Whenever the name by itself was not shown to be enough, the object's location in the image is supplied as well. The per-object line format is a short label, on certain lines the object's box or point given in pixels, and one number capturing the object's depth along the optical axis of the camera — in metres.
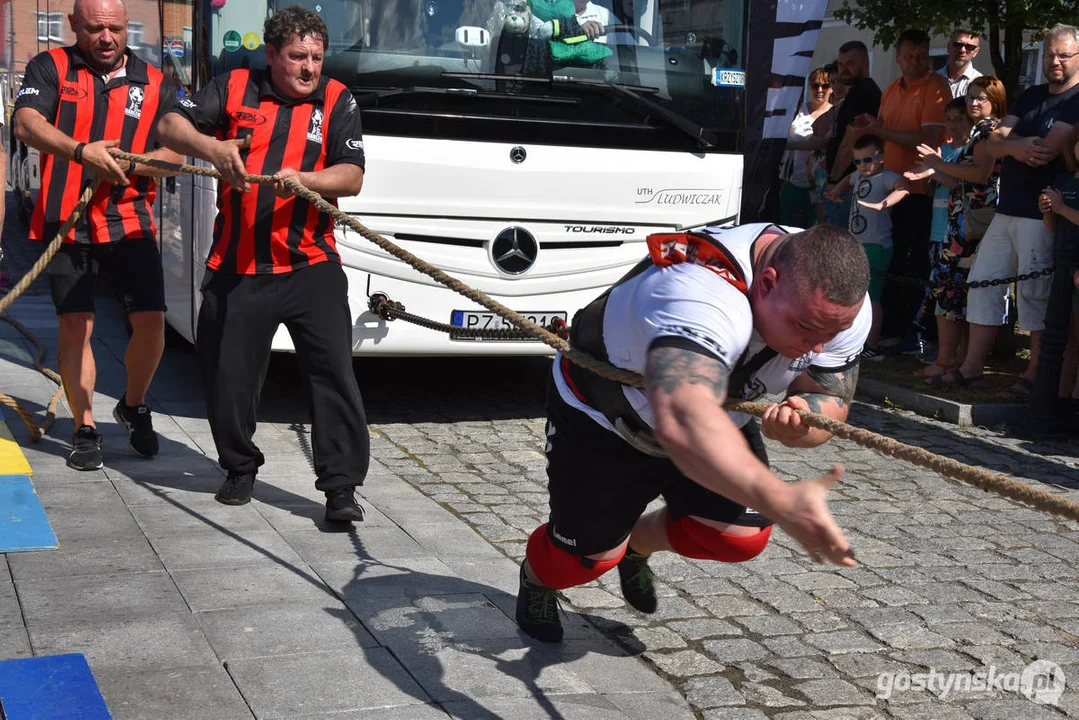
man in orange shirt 9.12
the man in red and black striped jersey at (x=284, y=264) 5.21
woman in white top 10.42
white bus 6.77
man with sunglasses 9.51
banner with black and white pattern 9.45
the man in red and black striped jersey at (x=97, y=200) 5.73
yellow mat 5.69
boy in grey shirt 9.21
